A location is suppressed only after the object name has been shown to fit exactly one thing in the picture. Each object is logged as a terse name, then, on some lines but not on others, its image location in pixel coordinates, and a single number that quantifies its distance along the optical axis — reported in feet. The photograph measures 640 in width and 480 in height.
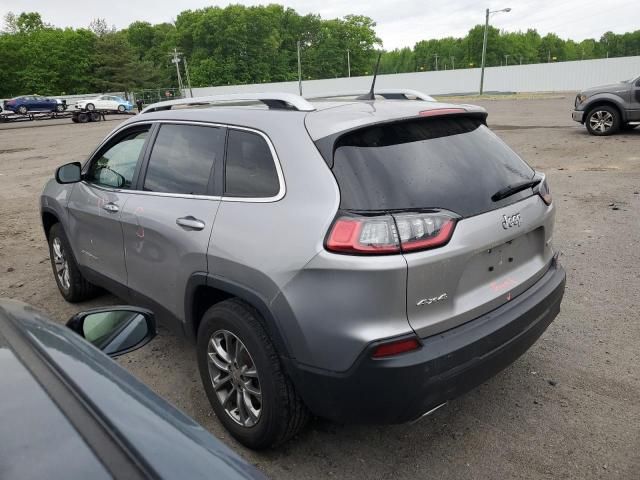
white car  126.08
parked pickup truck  43.09
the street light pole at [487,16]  144.40
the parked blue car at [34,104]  132.60
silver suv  7.23
